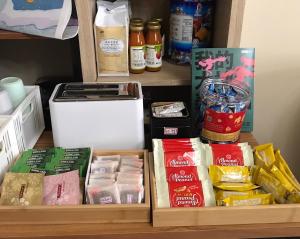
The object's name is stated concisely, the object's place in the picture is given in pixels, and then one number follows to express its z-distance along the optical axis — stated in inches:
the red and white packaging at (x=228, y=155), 33.8
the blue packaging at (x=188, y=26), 40.6
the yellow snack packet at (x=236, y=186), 31.0
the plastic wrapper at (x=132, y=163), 33.5
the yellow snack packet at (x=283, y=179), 29.9
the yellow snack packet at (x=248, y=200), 29.1
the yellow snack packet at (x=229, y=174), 32.3
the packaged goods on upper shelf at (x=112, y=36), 38.3
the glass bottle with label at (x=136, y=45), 40.1
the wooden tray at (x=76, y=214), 28.0
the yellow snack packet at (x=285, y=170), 31.0
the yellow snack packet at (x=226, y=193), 30.0
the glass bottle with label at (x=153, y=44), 40.6
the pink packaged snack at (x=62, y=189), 29.2
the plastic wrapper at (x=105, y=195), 29.2
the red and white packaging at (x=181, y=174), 29.4
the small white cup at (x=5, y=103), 36.1
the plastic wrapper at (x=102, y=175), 31.4
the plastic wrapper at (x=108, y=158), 34.2
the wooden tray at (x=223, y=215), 28.0
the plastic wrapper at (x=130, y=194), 29.4
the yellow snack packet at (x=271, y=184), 29.7
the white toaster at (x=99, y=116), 34.9
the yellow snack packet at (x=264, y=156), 33.2
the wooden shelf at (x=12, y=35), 37.2
